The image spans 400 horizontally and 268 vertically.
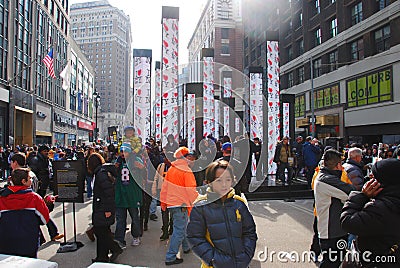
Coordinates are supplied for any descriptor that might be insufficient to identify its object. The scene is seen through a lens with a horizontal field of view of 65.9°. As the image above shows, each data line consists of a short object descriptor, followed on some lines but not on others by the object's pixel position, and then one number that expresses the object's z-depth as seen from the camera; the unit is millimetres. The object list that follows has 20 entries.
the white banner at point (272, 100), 13586
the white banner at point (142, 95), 9125
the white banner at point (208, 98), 14648
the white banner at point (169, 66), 10086
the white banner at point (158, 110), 11961
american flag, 20552
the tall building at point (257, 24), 43775
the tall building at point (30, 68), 25312
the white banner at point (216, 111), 15642
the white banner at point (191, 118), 12227
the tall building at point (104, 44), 124375
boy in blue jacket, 2656
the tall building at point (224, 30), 54438
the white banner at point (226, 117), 15541
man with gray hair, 4207
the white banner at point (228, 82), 17766
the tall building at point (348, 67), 23047
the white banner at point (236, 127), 12742
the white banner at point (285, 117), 15156
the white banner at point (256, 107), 13723
